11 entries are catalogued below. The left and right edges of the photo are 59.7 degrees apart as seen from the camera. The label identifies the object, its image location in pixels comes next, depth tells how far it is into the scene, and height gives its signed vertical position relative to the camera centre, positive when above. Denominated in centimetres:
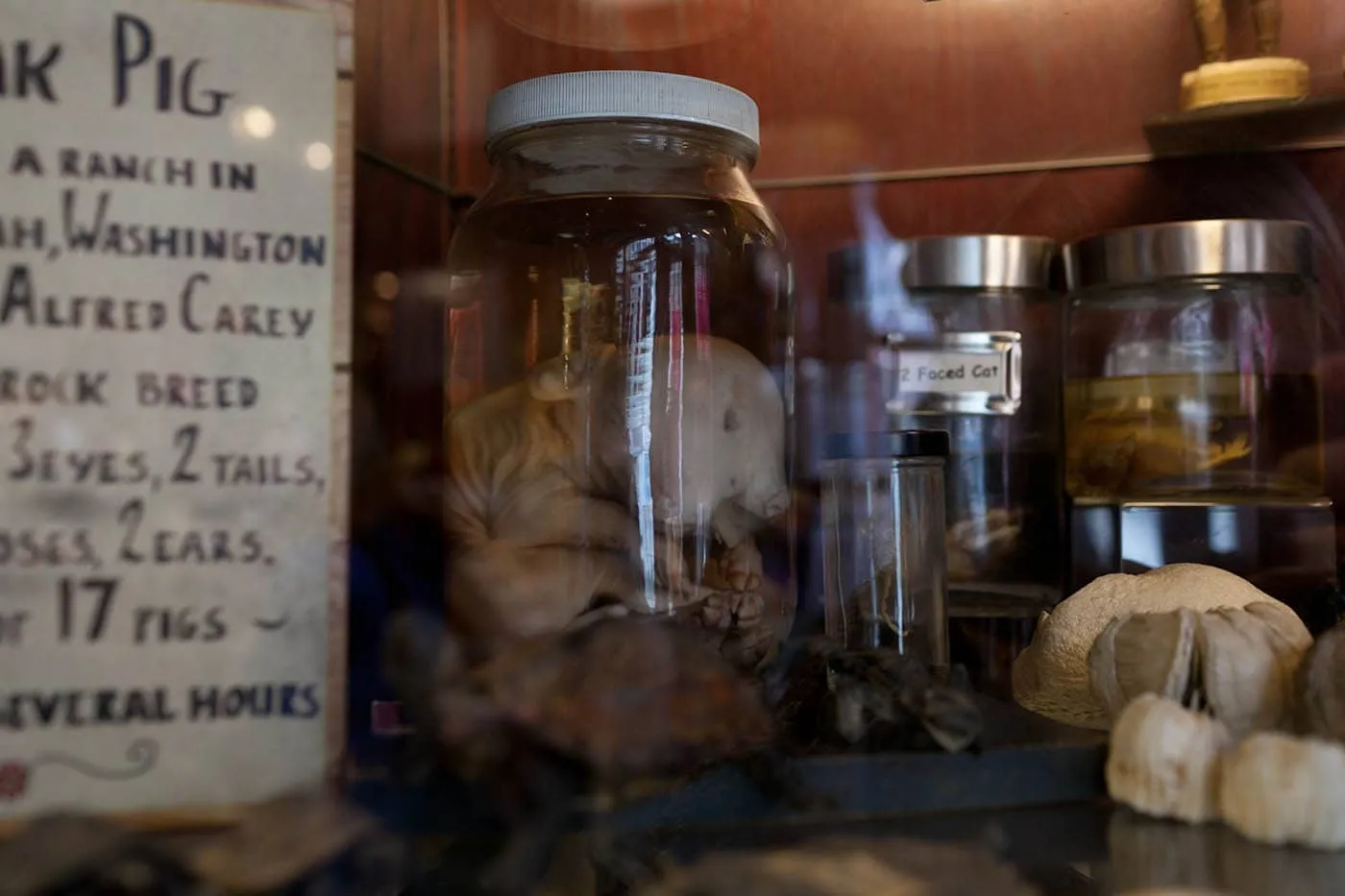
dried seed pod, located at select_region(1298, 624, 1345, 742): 42 -8
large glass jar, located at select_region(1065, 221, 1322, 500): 71 +7
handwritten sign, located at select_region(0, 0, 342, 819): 37 +3
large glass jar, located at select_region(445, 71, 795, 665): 53 +5
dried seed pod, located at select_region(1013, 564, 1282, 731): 54 -6
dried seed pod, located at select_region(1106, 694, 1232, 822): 40 -10
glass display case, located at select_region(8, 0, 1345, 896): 37 +2
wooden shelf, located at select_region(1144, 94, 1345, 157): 74 +23
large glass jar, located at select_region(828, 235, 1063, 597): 77 +8
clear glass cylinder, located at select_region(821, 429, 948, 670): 59 -3
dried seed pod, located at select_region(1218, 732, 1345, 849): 37 -10
